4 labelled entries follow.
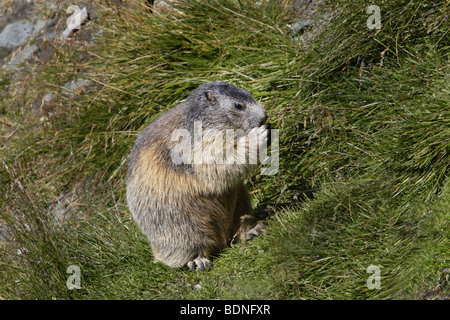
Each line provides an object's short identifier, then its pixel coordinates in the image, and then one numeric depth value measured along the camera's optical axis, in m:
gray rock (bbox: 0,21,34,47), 11.39
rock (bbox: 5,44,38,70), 11.01
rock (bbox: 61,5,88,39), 10.21
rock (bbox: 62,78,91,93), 9.30
